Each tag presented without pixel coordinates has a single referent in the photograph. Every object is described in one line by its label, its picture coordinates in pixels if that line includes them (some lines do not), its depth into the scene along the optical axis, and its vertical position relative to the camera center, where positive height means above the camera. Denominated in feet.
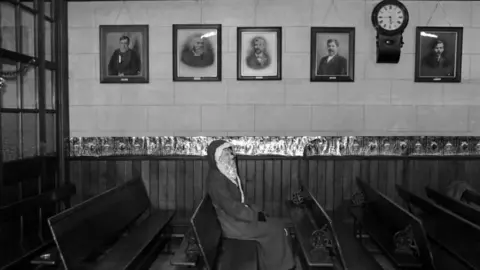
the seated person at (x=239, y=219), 11.71 -3.07
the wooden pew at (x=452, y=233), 8.69 -2.75
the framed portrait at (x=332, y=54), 15.49 +2.53
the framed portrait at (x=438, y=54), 15.47 +2.56
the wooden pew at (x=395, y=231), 9.06 -3.02
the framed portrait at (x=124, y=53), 15.65 +2.54
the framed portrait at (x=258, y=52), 15.55 +2.59
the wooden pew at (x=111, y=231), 8.79 -3.01
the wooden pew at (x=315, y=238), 9.72 -3.31
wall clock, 15.10 +3.60
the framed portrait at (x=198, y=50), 15.58 +2.66
